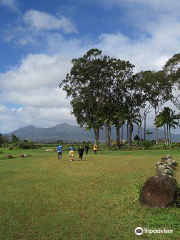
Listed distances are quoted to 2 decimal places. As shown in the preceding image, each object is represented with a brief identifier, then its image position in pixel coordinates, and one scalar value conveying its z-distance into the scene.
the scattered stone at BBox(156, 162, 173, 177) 16.19
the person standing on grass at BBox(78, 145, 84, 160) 30.01
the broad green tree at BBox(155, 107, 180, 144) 62.19
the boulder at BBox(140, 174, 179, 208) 10.09
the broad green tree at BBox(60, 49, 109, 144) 56.97
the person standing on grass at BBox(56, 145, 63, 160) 29.65
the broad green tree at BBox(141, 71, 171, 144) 54.40
